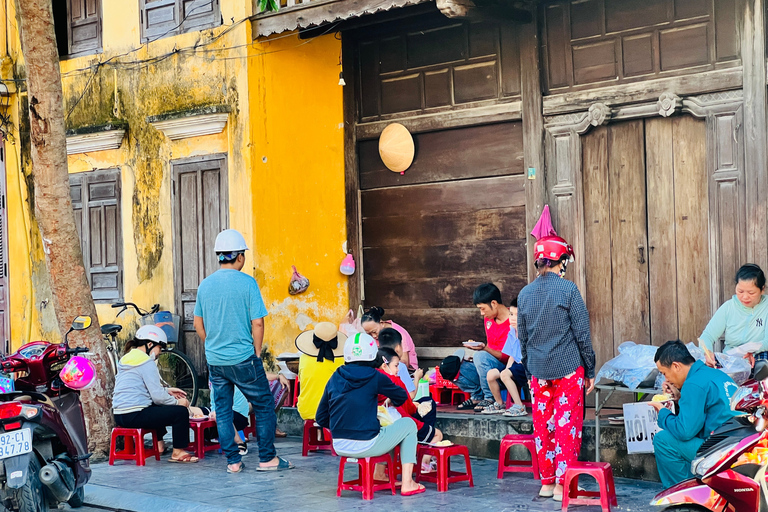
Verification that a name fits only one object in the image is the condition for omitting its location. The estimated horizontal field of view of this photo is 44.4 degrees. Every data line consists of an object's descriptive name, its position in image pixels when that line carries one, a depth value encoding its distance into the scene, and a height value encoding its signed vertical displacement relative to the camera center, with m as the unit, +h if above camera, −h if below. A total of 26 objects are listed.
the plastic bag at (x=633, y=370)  7.33 -1.03
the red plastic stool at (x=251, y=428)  9.72 -1.84
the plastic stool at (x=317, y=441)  8.91 -1.85
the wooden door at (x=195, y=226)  11.10 +0.32
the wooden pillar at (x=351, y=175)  11.16 +0.86
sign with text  7.03 -1.42
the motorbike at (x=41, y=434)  6.11 -1.21
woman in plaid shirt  6.64 -0.84
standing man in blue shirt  8.00 -0.77
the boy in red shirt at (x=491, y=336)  8.95 -0.89
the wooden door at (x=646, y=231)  8.65 +0.06
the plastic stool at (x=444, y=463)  7.16 -1.67
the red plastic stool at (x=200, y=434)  8.82 -1.70
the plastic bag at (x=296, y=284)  10.88 -0.40
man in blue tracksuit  5.83 -1.07
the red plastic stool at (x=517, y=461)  7.48 -1.79
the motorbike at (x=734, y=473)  4.76 -1.22
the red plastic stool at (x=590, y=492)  6.28 -1.69
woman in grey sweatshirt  8.45 -1.32
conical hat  10.68 +1.13
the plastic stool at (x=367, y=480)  7.00 -1.75
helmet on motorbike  6.80 -0.84
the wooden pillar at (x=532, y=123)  9.57 +1.21
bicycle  11.16 -1.34
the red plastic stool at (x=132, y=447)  8.63 -1.80
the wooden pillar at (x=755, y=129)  8.18 +0.91
